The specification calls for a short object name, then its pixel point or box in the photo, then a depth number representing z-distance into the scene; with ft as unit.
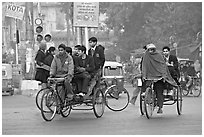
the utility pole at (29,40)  89.76
